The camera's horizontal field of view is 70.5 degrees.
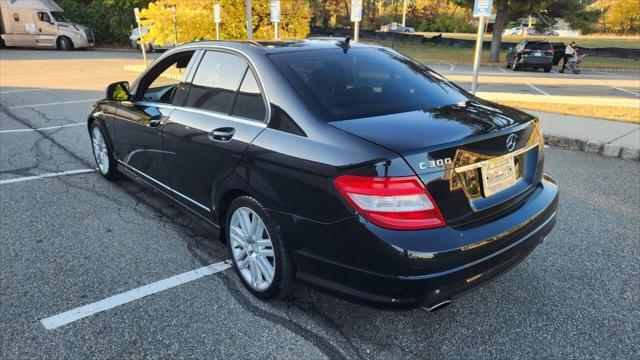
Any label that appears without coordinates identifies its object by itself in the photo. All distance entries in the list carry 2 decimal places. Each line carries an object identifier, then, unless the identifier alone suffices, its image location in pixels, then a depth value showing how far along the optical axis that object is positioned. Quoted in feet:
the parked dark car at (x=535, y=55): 73.10
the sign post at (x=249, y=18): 43.27
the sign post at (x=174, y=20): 50.93
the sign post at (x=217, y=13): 43.45
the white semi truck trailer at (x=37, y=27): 87.81
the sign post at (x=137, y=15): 50.96
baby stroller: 72.69
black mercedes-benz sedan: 7.16
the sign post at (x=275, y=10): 42.88
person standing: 72.38
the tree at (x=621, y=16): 181.06
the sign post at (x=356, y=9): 38.58
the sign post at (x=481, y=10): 28.68
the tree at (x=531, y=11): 83.92
